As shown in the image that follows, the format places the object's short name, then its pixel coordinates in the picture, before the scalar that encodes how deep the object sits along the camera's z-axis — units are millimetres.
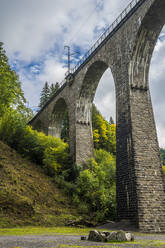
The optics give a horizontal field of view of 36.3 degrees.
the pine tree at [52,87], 43934
